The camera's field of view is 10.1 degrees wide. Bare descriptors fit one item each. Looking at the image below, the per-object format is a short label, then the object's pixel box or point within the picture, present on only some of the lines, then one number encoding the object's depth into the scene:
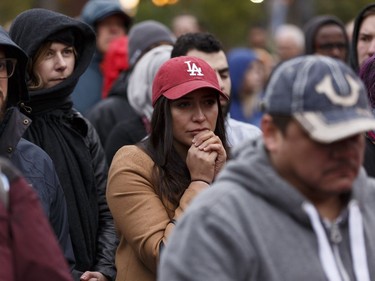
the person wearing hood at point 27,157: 9.96
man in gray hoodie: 6.87
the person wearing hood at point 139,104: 14.05
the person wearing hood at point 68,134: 11.54
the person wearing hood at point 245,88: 20.85
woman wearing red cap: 9.90
